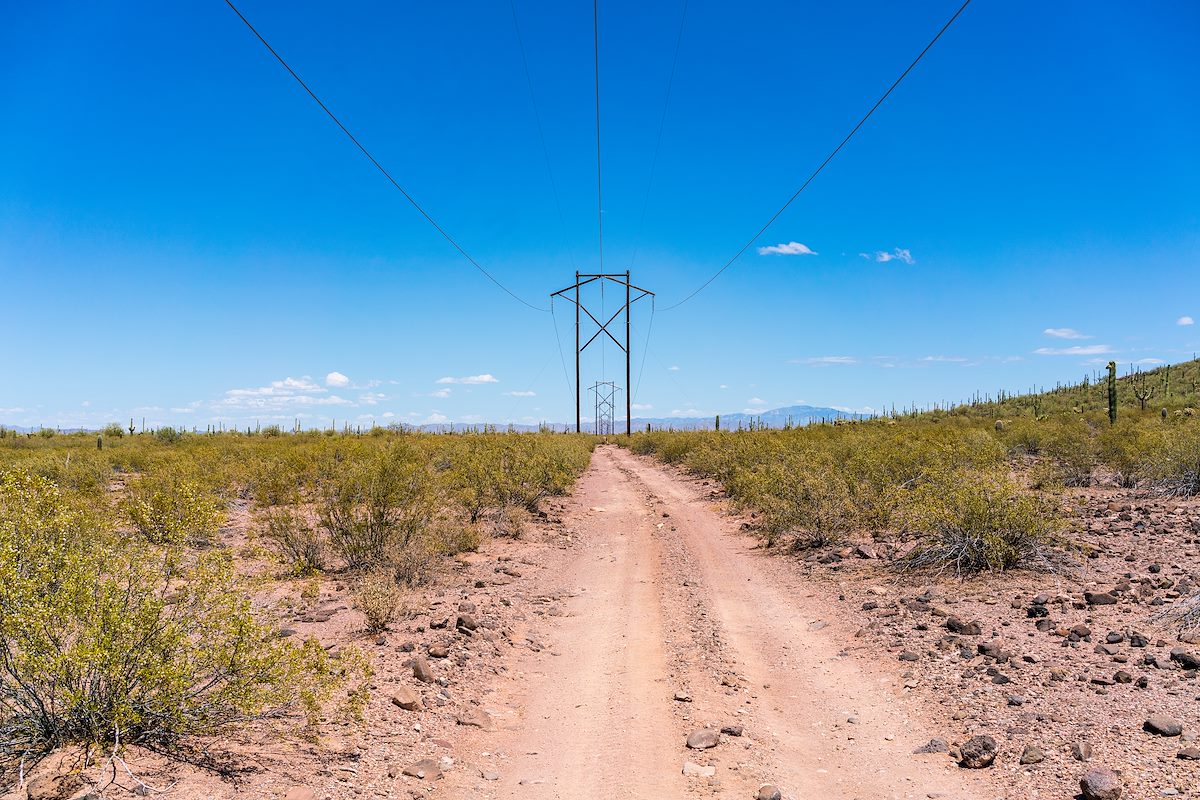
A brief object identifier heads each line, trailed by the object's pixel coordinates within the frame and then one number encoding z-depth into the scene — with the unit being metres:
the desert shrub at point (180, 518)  6.12
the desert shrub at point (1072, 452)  21.91
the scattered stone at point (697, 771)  5.88
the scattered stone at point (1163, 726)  5.74
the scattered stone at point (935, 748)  6.20
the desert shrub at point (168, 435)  53.62
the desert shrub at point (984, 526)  11.34
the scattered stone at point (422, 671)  7.81
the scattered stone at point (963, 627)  8.82
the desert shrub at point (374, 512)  12.93
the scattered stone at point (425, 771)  5.91
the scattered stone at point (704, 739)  6.33
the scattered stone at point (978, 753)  5.82
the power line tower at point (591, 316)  51.56
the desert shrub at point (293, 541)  12.98
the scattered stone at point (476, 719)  7.03
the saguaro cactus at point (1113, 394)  37.58
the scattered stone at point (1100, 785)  4.96
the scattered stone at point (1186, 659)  6.88
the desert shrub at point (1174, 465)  17.56
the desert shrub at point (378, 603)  9.41
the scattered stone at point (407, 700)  7.18
